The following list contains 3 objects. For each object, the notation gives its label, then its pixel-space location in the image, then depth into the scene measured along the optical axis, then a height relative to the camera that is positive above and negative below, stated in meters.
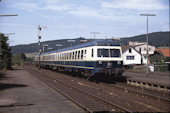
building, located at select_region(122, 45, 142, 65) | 67.19 +1.37
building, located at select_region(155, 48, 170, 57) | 85.49 +3.12
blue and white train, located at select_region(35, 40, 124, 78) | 18.67 +0.17
